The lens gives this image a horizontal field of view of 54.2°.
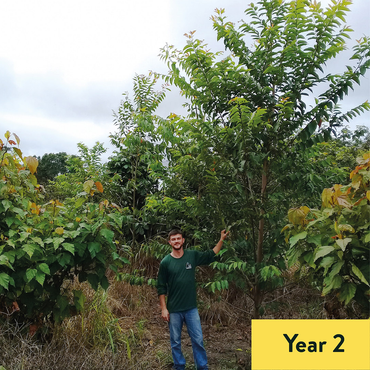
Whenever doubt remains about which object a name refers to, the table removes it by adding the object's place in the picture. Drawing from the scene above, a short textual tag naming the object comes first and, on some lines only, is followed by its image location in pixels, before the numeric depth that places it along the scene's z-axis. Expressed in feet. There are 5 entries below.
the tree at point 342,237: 8.64
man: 13.96
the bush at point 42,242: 12.04
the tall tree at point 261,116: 12.95
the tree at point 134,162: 24.13
